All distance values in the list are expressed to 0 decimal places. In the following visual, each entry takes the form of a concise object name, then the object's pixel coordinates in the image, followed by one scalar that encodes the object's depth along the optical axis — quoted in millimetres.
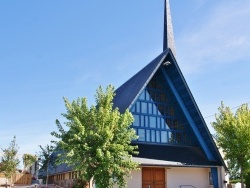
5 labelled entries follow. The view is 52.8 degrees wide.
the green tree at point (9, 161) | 22279
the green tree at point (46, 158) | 22861
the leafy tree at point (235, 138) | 17279
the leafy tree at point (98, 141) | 12741
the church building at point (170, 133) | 17728
